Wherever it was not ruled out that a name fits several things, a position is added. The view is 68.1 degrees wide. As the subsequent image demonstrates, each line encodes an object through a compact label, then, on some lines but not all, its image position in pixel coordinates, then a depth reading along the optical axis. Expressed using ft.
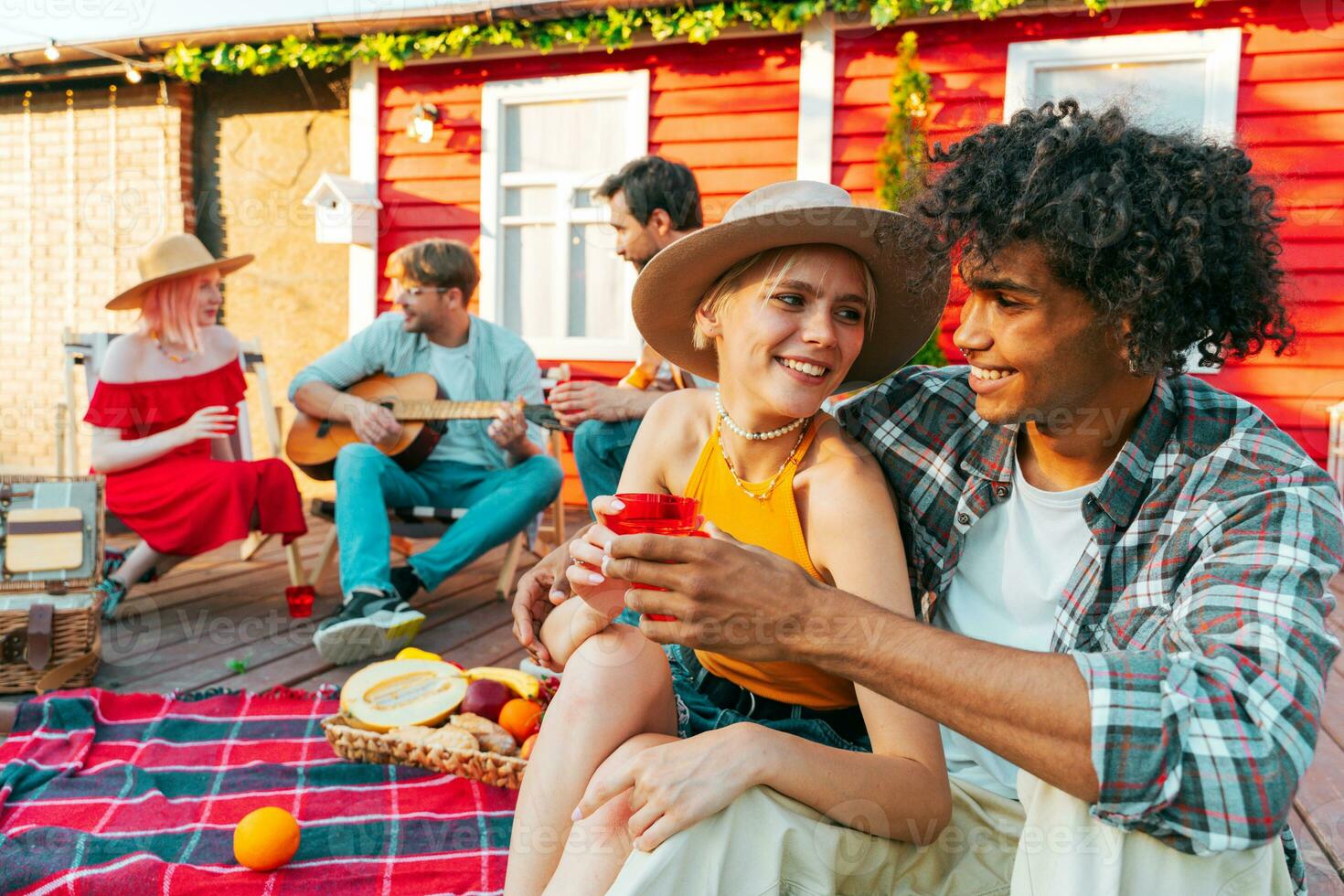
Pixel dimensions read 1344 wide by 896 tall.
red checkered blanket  6.62
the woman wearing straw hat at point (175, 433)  13.12
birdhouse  21.90
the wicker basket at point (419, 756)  7.89
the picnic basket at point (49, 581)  9.82
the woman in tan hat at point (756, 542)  4.18
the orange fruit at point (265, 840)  6.68
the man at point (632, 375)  12.09
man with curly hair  3.46
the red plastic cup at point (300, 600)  12.80
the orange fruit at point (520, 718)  8.26
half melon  8.49
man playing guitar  12.63
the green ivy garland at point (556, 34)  18.54
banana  8.86
